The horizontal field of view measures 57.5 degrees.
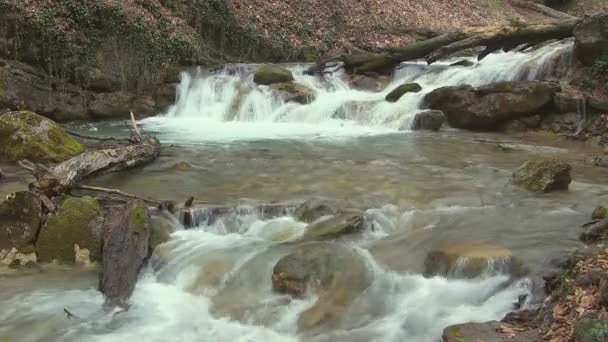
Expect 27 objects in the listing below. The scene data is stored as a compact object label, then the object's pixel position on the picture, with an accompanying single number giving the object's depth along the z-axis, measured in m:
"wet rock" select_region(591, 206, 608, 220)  6.63
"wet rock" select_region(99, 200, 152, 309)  5.85
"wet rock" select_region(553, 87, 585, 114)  13.59
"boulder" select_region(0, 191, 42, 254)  6.64
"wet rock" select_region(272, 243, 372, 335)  5.27
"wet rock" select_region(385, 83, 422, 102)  16.58
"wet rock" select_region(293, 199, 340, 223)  7.32
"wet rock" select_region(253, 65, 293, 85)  18.31
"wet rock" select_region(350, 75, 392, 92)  18.38
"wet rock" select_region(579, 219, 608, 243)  5.95
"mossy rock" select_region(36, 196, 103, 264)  6.59
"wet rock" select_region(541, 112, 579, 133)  13.54
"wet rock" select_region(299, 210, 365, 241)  6.73
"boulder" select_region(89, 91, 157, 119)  17.06
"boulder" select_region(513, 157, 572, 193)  8.29
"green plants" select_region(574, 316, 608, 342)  3.46
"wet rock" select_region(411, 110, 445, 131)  14.91
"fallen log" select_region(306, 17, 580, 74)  15.90
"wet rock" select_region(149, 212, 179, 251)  6.79
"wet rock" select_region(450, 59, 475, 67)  18.29
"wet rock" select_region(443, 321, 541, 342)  4.30
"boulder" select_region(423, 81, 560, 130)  14.02
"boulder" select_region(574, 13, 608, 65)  13.91
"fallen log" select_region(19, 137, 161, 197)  7.54
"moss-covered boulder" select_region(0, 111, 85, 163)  9.98
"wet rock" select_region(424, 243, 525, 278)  5.57
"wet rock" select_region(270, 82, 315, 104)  17.75
